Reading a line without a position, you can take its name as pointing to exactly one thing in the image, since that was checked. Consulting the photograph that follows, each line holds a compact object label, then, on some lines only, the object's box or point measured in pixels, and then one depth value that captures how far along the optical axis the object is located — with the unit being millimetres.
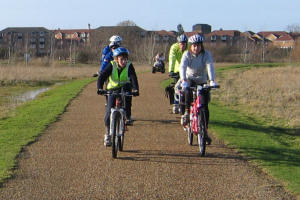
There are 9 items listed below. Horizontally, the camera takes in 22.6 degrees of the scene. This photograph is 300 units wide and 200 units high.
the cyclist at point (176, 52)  15472
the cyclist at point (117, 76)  12390
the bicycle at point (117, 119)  11961
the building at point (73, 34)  170892
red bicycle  12239
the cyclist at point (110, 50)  14977
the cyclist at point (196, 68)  12692
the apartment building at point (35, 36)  143187
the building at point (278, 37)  175514
